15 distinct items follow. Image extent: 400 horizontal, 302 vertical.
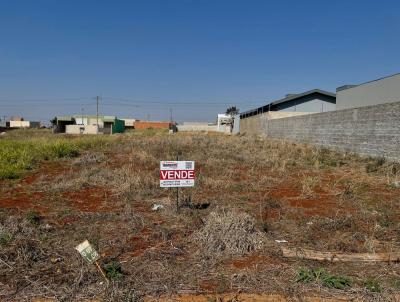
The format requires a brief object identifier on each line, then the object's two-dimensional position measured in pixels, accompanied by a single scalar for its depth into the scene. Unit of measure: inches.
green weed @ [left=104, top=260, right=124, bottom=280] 144.3
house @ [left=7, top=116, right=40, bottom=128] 3847.4
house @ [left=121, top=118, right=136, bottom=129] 3329.2
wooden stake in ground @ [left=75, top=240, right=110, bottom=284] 137.2
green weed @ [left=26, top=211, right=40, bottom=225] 214.3
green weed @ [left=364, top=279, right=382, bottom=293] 137.9
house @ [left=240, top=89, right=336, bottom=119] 1366.9
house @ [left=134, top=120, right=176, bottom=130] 3308.1
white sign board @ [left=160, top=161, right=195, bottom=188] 233.8
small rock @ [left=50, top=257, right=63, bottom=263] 161.2
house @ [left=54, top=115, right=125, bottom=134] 2301.9
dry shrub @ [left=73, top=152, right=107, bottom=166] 528.5
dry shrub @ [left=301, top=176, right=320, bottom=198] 311.1
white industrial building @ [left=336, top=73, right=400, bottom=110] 872.2
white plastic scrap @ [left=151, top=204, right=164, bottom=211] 253.5
